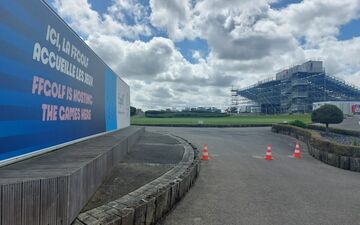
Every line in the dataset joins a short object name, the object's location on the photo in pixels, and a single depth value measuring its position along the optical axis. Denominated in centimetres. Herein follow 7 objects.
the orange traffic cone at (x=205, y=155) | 1190
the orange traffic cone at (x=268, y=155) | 1215
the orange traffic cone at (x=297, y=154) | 1323
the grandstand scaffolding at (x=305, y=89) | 10431
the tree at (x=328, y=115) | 2475
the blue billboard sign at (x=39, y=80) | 409
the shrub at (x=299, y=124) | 2878
